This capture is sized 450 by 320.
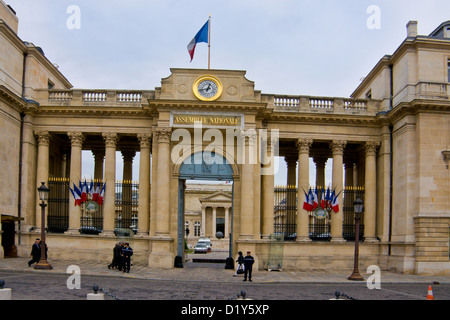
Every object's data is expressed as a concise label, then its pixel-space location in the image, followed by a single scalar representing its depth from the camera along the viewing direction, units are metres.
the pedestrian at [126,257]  25.33
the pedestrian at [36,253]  25.38
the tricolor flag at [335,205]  31.97
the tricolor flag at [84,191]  31.36
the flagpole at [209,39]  32.66
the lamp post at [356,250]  25.38
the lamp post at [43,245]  24.79
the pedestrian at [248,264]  23.73
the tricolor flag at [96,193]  31.72
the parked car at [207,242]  60.36
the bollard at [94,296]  12.40
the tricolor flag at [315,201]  31.88
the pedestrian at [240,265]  26.06
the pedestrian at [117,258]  26.36
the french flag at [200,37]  32.41
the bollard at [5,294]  12.03
